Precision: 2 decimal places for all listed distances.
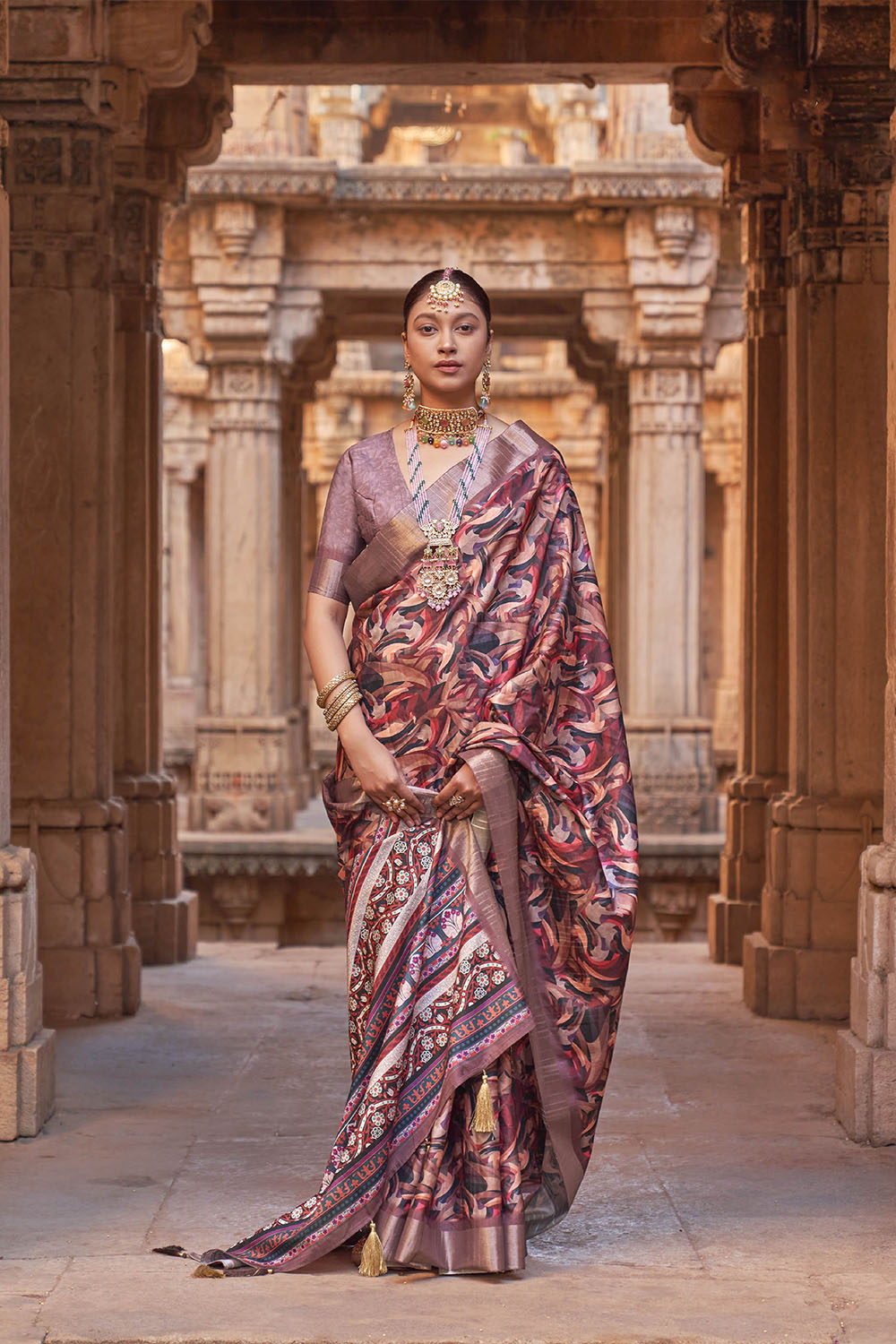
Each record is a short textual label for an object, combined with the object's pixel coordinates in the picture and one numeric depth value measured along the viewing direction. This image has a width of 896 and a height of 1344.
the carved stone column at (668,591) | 13.30
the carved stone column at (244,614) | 13.27
